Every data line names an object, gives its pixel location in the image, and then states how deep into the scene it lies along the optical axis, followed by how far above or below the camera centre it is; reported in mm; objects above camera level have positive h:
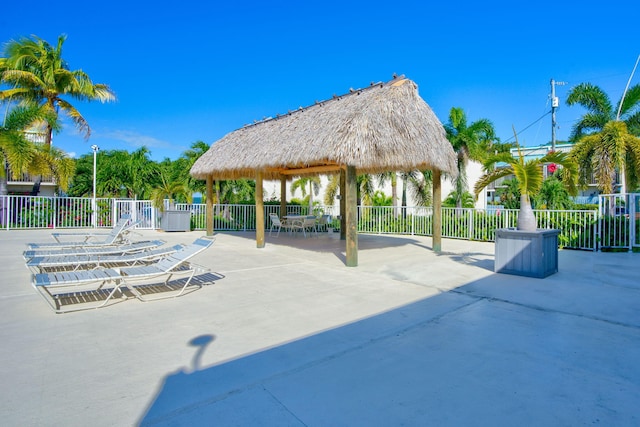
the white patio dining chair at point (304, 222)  14383 -353
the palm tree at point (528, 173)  7156 +777
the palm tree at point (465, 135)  16266 +3467
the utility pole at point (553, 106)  21625 +6400
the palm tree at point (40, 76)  18484 +6996
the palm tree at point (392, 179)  18984 +1831
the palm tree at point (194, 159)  20625 +3056
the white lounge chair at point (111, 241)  8127 -686
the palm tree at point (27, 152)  14250 +2512
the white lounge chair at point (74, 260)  5972 -782
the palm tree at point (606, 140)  12445 +2474
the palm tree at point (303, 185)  29619 +2363
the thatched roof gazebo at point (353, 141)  8234 +1859
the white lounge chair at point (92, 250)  7123 -749
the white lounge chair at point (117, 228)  9800 -377
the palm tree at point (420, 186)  18531 +1398
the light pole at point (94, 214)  16969 -10
